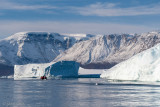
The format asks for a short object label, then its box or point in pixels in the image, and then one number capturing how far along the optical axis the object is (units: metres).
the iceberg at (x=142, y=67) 67.25
